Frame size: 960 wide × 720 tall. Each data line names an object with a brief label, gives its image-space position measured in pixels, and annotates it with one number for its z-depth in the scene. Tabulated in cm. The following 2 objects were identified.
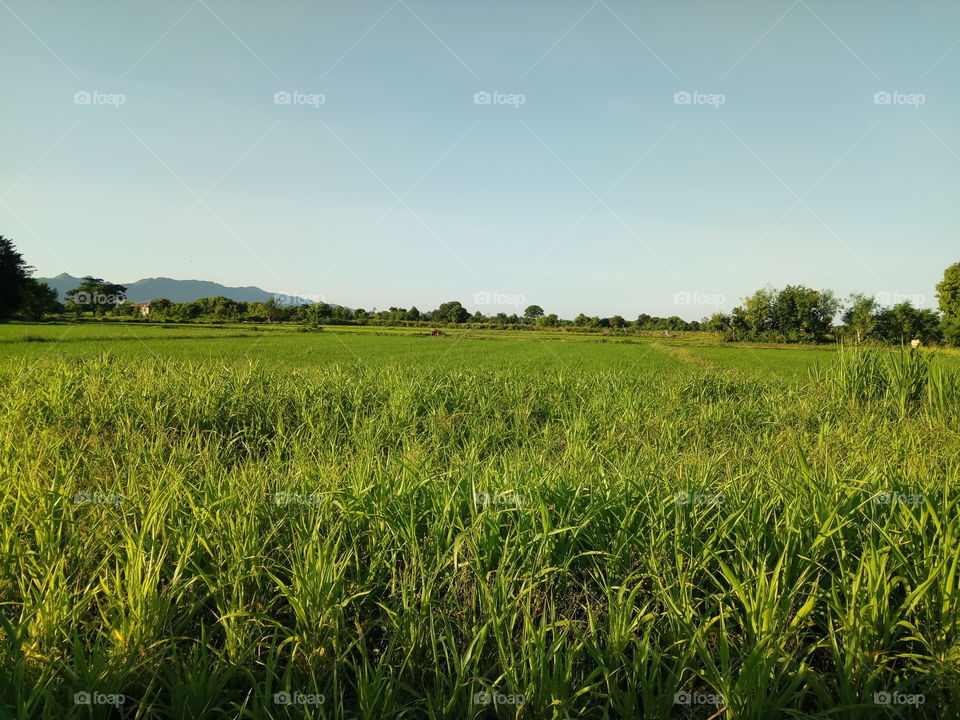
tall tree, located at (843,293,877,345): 6550
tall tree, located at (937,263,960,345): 5241
